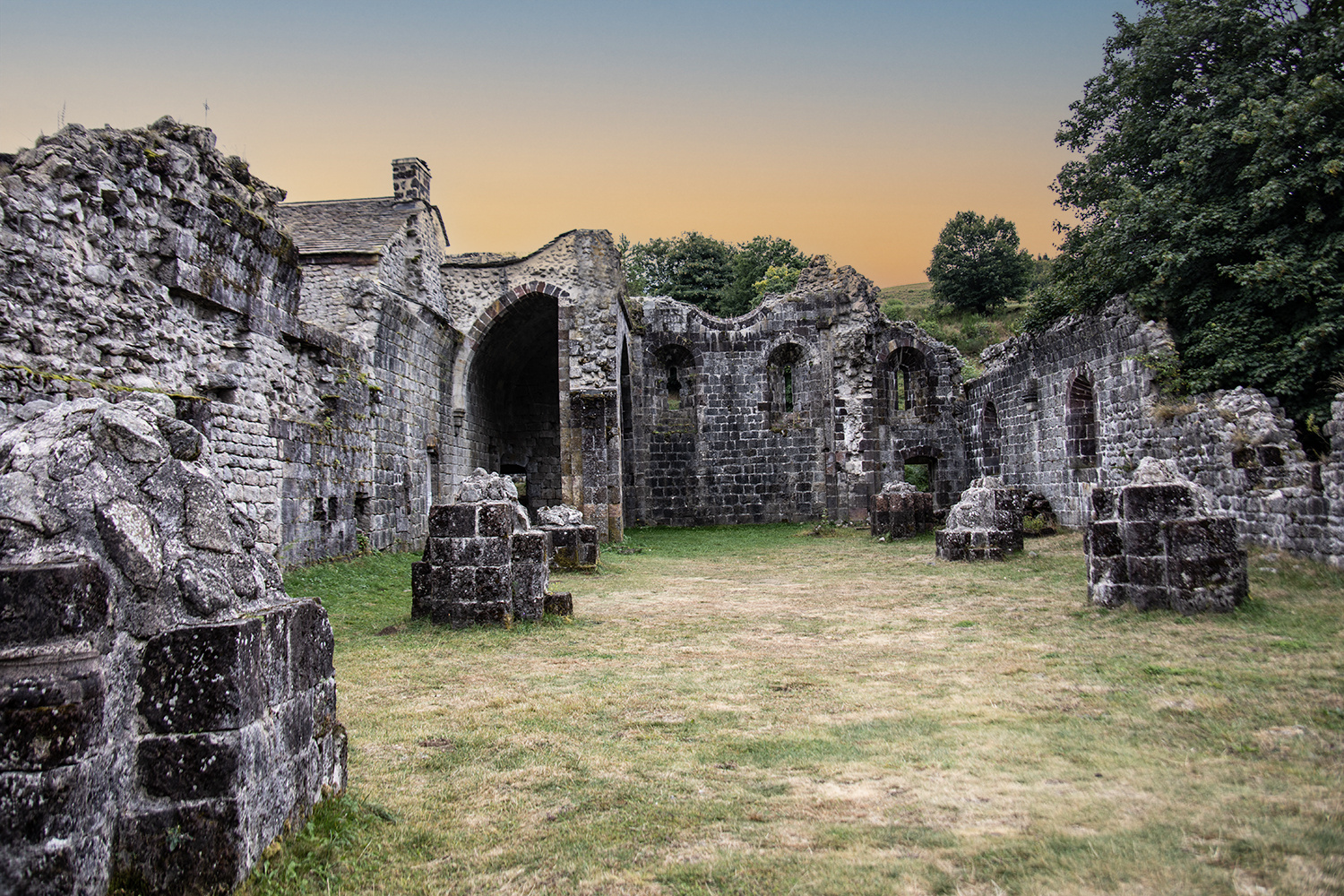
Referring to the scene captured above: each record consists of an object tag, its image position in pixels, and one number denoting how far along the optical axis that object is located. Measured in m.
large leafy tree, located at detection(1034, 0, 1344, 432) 11.34
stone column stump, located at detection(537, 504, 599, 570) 12.20
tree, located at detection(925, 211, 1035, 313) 40.44
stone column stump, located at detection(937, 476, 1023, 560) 12.48
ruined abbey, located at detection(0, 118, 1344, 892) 2.47
